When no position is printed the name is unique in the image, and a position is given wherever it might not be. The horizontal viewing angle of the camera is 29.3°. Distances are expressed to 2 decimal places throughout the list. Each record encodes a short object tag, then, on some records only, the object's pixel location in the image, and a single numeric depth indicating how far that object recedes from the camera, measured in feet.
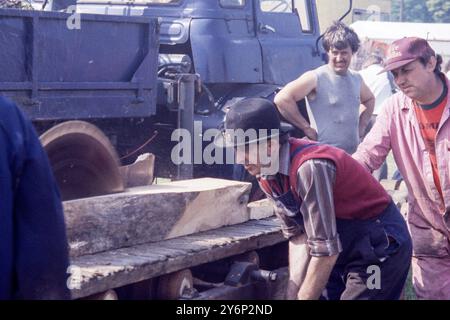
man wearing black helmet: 11.73
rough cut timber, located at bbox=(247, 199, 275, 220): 17.70
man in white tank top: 19.69
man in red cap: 14.01
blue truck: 14.94
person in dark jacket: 7.03
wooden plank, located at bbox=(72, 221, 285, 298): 12.47
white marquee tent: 78.74
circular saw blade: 14.30
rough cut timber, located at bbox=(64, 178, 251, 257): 13.35
